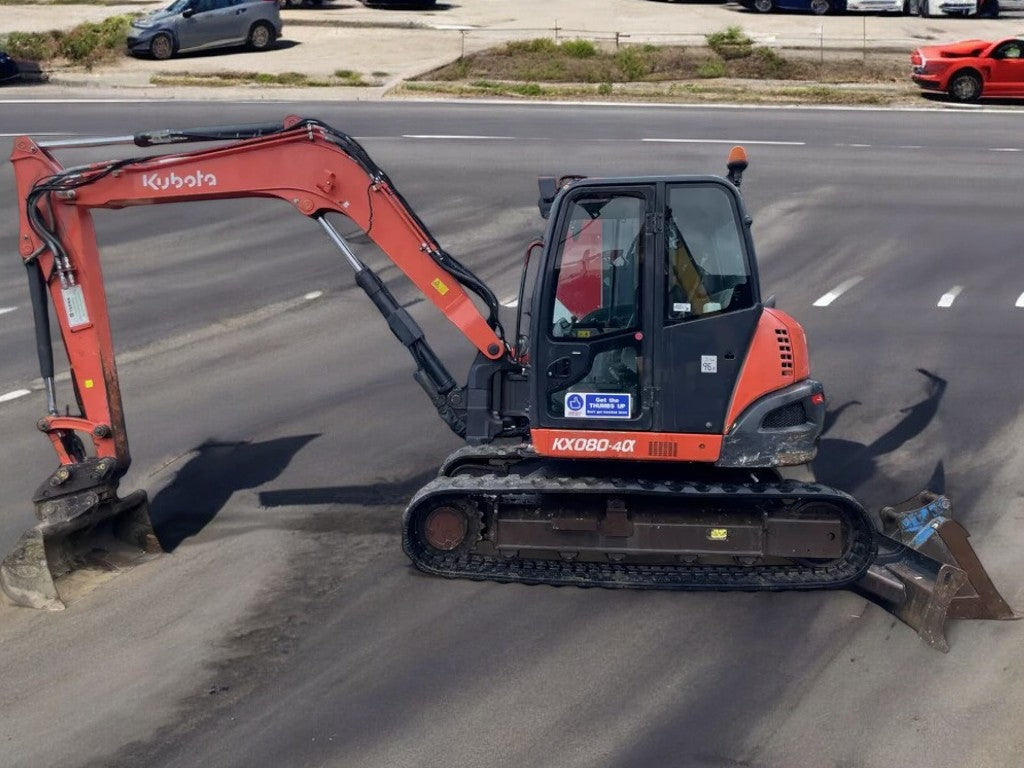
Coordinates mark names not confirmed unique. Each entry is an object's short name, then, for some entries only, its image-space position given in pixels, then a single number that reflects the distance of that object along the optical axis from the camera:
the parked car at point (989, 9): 44.47
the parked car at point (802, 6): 43.72
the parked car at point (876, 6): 43.69
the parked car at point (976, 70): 31.44
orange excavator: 9.66
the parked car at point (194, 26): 36.06
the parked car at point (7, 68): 34.03
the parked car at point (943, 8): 43.62
